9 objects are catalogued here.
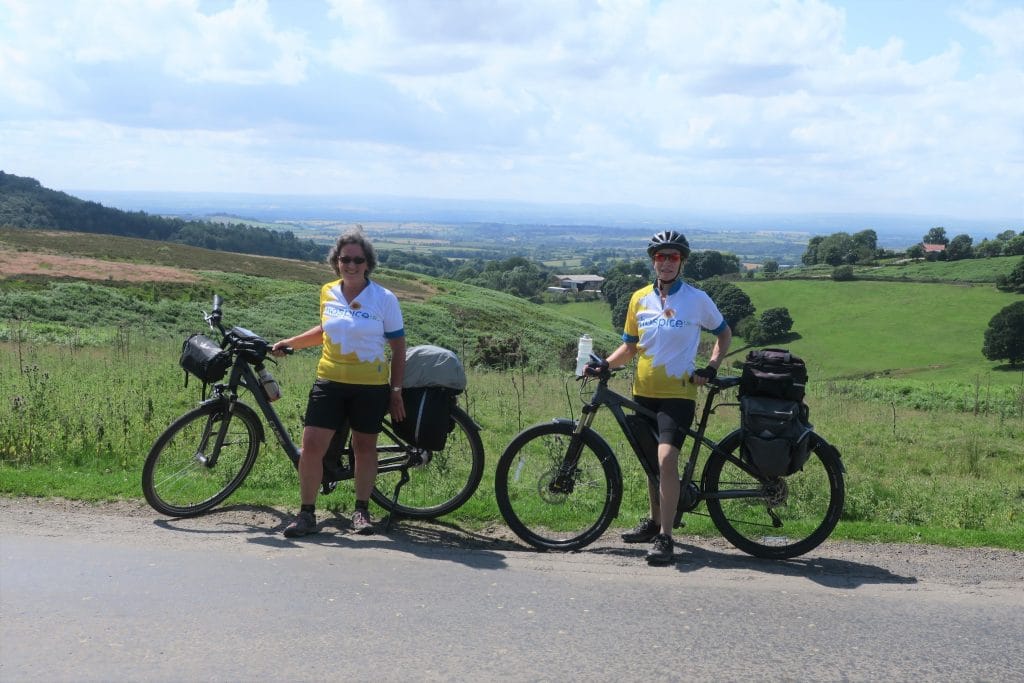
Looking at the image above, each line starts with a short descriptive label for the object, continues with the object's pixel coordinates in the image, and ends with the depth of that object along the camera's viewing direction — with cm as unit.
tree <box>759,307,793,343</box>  7881
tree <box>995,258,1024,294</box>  8512
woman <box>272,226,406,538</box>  561
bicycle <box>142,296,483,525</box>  607
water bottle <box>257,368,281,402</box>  617
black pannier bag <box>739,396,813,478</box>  525
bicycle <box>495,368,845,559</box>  554
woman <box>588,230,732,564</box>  539
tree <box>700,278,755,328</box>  8244
